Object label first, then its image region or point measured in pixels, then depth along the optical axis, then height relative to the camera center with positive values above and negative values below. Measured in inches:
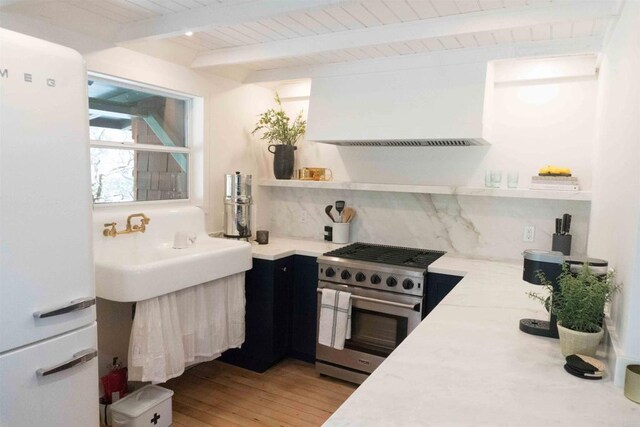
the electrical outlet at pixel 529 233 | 114.9 -12.3
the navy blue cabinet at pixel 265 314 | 119.1 -38.0
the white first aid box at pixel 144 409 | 90.0 -49.6
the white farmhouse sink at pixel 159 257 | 84.2 -18.6
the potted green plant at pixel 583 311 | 53.1 -15.3
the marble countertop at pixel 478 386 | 40.3 -21.5
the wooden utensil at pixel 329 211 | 138.1 -9.8
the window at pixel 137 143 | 103.5 +8.4
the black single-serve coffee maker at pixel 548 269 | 59.6 -11.7
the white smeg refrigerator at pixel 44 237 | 59.1 -9.7
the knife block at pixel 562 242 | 107.1 -13.6
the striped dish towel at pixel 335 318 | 112.9 -36.1
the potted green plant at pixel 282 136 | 140.7 +14.1
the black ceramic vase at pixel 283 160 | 140.2 +6.2
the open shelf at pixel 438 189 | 104.7 -1.5
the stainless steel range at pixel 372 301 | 106.9 -30.0
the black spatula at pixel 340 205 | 136.1 -7.6
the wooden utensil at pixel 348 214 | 137.4 -10.4
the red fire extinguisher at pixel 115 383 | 98.8 -48.4
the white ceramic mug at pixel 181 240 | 111.2 -16.5
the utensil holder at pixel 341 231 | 136.5 -15.9
